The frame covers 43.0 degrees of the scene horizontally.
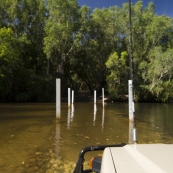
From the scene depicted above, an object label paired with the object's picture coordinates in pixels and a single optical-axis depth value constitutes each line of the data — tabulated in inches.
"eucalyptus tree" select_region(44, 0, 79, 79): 1203.2
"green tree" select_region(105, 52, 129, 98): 1261.1
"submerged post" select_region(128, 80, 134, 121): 344.0
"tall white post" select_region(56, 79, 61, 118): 397.4
